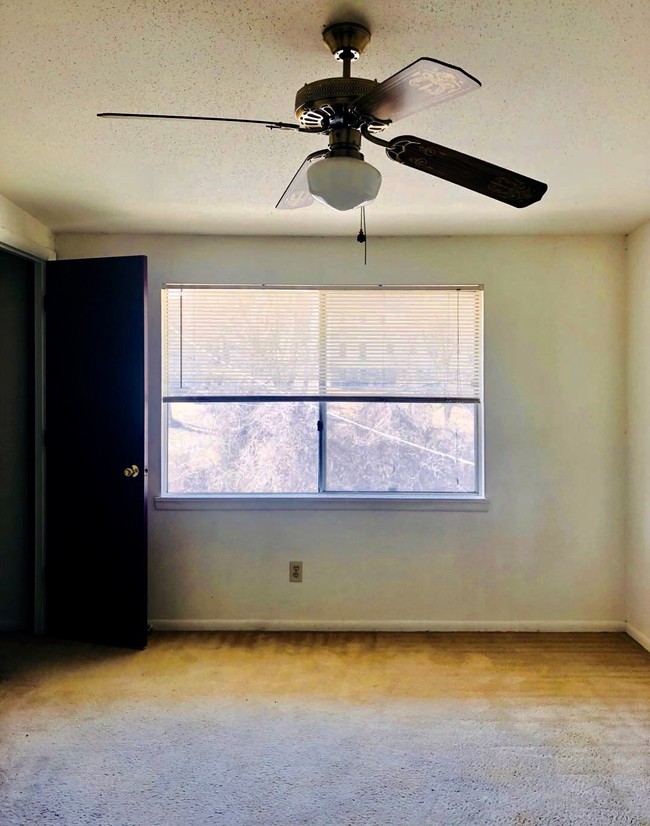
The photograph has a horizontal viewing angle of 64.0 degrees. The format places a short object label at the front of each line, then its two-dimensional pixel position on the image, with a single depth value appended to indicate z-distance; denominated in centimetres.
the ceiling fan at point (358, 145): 127
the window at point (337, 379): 314
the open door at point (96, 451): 286
